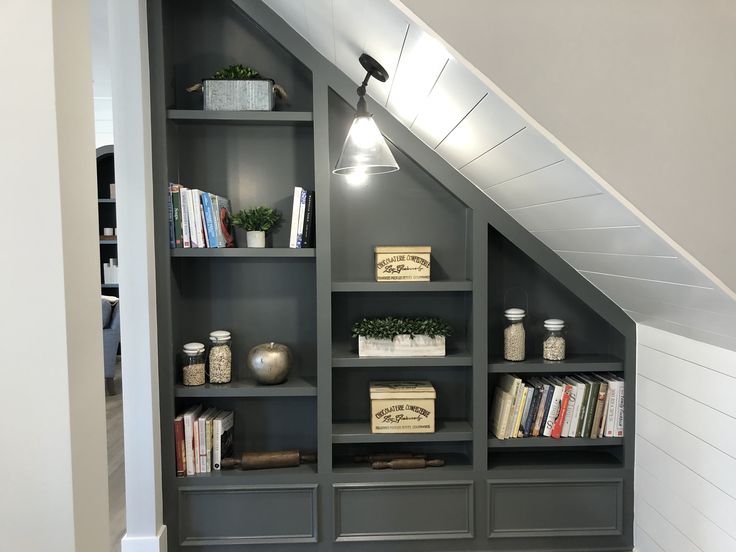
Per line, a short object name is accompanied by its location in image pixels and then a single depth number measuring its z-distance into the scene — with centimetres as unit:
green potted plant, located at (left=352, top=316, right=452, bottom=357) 249
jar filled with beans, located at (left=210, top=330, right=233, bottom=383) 251
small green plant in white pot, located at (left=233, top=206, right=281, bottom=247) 247
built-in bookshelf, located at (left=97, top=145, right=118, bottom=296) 607
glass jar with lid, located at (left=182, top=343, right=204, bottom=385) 249
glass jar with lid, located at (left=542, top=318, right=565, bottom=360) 255
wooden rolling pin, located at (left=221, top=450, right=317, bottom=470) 251
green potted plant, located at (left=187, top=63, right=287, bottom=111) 243
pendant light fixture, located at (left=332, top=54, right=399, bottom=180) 185
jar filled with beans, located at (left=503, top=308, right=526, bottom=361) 254
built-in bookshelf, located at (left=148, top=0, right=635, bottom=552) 244
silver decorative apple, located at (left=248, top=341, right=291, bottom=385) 248
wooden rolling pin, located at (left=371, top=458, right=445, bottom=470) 252
